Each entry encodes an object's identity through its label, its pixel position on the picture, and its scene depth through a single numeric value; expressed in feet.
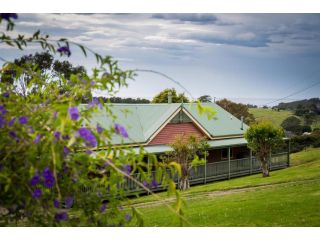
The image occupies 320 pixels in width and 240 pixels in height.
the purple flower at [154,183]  9.11
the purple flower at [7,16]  8.27
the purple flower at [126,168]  8.59
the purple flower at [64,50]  9.10
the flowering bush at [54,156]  7.47
